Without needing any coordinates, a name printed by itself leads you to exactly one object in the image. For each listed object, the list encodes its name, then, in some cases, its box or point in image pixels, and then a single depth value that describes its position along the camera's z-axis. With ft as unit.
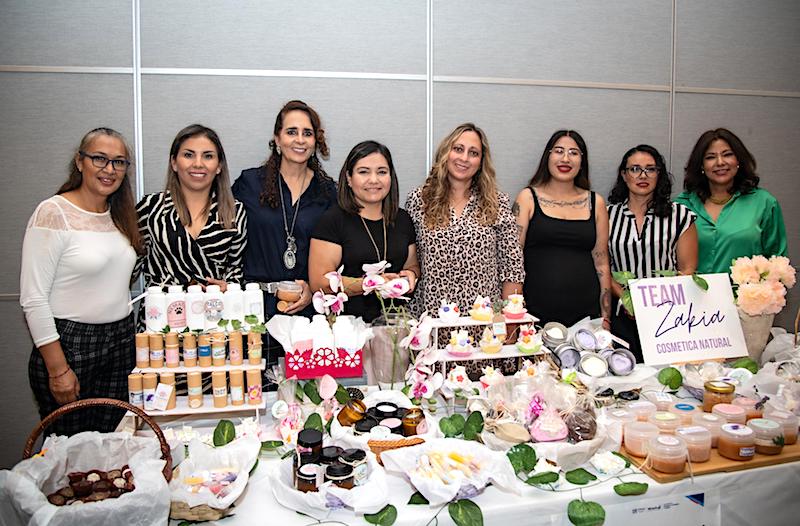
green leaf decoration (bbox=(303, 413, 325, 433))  5.69
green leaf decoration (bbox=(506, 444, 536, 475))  5.15
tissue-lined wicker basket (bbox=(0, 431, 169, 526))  4.05
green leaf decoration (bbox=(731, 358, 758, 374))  7.20
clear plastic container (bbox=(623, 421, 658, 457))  5.42
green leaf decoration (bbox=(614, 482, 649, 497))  4.94
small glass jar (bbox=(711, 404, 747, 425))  5.73
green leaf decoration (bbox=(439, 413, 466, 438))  5.71
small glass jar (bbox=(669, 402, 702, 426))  5.81
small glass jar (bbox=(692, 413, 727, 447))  5.65
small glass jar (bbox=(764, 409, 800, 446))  5.74
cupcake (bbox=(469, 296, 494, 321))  6.88
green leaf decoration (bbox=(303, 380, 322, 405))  6.13
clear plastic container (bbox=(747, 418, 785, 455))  5.51
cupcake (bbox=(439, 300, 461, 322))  6.79
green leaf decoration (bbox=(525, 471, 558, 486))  5.01
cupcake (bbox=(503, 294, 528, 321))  7.11
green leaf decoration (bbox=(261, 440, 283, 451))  5.57
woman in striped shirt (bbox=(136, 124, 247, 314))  8.04
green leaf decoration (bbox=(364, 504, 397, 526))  4.52
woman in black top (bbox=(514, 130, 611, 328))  9.79
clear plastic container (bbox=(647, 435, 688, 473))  5.17
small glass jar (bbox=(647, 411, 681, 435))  5.63
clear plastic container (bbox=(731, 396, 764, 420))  5.96
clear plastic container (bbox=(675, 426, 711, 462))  5.34
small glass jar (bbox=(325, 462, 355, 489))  4.71
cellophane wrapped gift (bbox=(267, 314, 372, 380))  6.15
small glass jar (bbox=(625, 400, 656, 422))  5.84
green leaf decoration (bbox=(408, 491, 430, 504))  4.79
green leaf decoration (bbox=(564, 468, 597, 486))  5.06
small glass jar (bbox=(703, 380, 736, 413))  6.13
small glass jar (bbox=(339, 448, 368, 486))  4.79
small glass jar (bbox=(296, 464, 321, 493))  4.71
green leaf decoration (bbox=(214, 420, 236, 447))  5.57
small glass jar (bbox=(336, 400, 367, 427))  5.75
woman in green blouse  10.41
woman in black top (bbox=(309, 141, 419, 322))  8.44
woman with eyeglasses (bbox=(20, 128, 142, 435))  7.15
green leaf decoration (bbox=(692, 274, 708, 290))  7.43
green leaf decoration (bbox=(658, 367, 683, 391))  6.82
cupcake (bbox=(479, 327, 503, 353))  6.70
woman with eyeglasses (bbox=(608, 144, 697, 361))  10.17
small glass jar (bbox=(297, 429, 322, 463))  4.97
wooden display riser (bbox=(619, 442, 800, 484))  5.17
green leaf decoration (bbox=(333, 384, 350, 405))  6.09
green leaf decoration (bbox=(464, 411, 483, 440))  5.67
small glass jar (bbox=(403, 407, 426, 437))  5.55
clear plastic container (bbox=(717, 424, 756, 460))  5.39
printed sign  7.20
